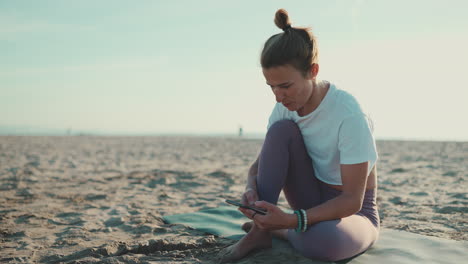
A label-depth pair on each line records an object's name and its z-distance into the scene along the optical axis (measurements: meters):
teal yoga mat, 2.21
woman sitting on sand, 1.88
